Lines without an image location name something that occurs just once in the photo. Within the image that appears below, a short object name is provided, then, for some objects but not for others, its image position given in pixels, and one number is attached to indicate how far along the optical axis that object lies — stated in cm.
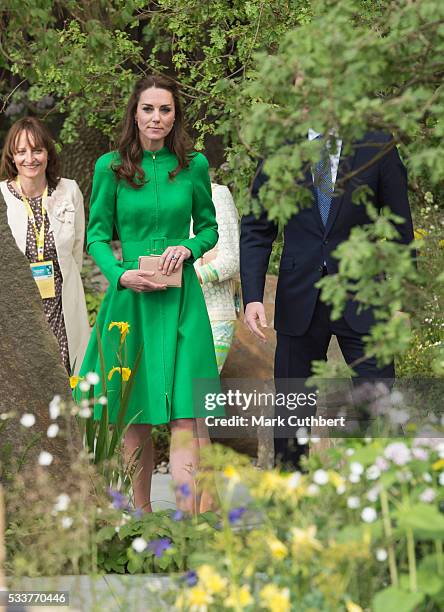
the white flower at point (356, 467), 745
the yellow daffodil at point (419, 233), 1882
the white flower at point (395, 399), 1013
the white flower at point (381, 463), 738
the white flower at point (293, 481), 692
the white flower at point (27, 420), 910
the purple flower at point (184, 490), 737
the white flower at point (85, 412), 962
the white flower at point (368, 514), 705
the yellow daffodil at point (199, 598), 643
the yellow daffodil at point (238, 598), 650
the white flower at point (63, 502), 778
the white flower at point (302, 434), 946
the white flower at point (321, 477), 716
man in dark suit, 1071
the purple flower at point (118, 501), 841
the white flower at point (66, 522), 773
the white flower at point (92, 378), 999
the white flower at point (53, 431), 877
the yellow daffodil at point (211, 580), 643
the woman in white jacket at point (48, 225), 1491
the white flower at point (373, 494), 742
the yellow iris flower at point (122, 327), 1171
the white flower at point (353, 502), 743
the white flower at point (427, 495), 732
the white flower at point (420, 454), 762
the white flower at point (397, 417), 913
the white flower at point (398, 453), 723
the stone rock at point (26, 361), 1064
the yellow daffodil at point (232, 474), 685
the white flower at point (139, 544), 741
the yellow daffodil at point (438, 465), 753
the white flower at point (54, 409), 887
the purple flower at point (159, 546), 784
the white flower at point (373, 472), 769
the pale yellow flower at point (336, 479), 732
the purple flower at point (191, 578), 741
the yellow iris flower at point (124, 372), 1155
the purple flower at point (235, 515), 732
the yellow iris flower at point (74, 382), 1218
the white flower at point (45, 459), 817
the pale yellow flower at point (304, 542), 659
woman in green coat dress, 1189
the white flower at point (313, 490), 715
